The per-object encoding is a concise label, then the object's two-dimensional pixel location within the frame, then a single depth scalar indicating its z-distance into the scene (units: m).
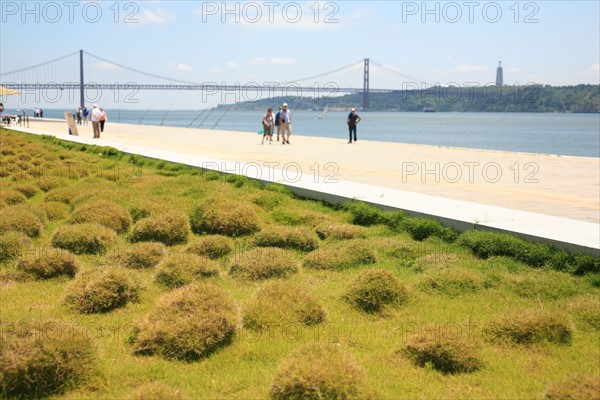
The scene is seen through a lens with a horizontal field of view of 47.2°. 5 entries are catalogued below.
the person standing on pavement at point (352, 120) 28.75
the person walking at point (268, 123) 28.12
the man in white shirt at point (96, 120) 29.22
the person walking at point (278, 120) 27.00
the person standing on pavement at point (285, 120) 26.81
